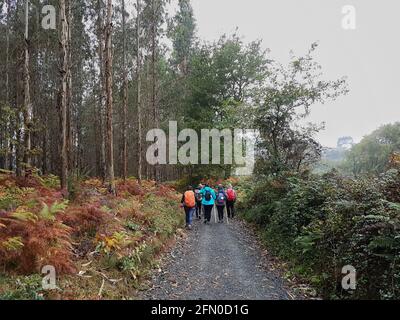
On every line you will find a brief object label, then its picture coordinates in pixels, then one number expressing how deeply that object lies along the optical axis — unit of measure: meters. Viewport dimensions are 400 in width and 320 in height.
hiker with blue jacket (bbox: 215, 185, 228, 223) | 16.39
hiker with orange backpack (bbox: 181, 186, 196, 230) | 14.66
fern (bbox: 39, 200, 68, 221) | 7.88
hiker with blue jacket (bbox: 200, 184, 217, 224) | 15.78
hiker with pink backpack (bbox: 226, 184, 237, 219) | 17.34
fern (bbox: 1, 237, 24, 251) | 6.48
